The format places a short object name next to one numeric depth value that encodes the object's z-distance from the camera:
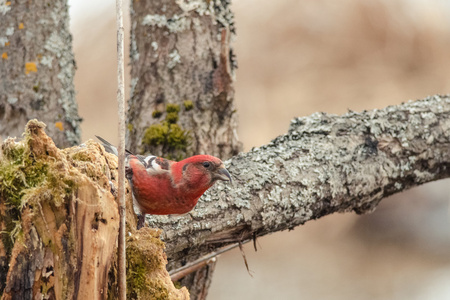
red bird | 5.71
